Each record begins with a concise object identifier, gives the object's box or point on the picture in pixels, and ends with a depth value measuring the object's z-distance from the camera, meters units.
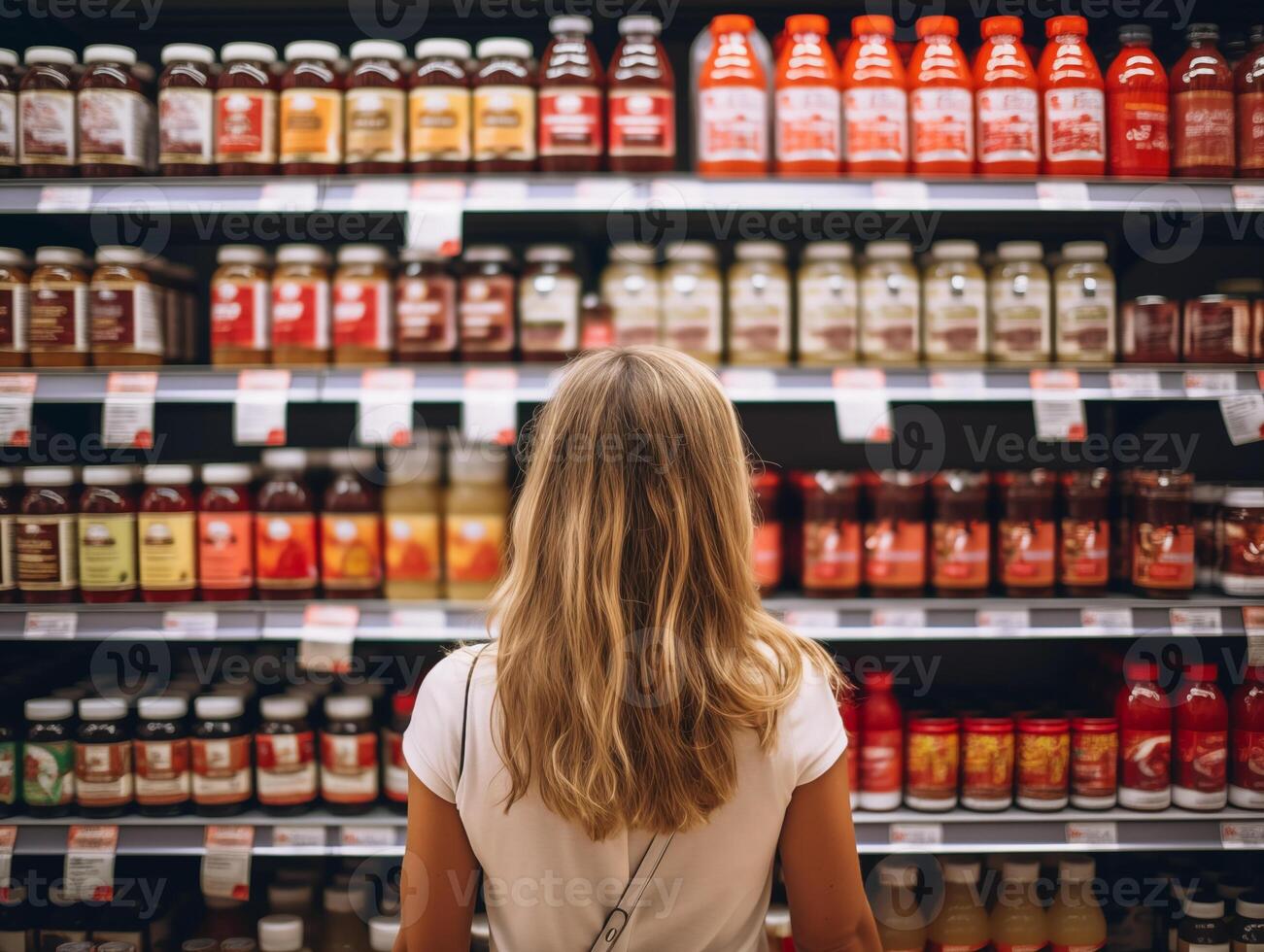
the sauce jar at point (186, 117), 1.92
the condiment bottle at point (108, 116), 1.91
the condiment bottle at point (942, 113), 1.88
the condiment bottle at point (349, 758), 1.88
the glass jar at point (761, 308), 1.90
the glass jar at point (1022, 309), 1.91
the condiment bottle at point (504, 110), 1.88
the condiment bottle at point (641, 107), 1.88
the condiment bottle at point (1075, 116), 1.88
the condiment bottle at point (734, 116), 1.86
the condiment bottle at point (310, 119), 1.90
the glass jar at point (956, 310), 1.90
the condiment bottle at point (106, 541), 1.88
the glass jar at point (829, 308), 1.90
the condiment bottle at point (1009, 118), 1.88
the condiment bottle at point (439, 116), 1.89
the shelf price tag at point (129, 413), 1.82
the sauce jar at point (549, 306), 1.90
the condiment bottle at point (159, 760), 1.86
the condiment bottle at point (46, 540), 1.87
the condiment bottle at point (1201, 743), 1.85
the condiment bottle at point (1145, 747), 1.86
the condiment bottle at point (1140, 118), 1.90
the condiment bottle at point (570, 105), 1.89
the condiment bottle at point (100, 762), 1.85
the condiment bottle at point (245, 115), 1.90
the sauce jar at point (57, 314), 1.89
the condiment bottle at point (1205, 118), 1.89
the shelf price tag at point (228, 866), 1.82
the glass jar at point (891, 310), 1.90
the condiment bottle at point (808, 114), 1.87
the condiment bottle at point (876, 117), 1.88
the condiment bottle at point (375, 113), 1.89
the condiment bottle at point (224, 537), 1.88
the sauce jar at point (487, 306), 1.91
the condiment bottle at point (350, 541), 1.90
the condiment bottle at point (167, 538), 1.88
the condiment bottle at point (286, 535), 1.89
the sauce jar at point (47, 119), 1.90
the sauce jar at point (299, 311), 1.90
